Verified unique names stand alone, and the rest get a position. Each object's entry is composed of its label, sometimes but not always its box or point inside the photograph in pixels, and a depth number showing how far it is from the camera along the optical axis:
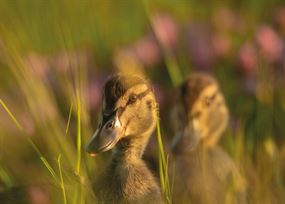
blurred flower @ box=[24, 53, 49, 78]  8.57
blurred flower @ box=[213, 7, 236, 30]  10.21
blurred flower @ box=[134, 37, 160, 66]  9.21
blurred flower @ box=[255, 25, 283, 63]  8.95
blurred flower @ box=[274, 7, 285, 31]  9.83
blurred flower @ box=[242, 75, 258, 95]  8.86
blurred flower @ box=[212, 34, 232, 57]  9.40
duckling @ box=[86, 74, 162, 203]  5.43
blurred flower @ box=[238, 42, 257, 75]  8.98
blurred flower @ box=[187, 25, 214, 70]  9.23
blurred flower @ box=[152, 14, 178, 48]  9.52
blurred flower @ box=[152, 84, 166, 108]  8.62
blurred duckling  6.65
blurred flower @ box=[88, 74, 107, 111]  8.53
